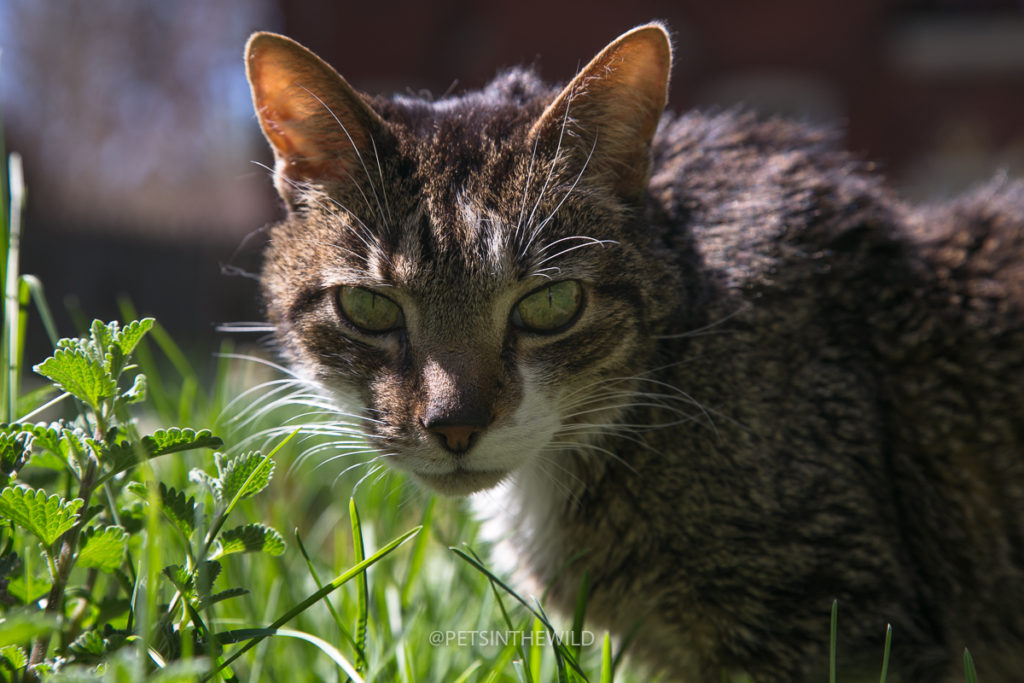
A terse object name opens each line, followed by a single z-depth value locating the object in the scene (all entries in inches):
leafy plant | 24.6
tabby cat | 26.7
